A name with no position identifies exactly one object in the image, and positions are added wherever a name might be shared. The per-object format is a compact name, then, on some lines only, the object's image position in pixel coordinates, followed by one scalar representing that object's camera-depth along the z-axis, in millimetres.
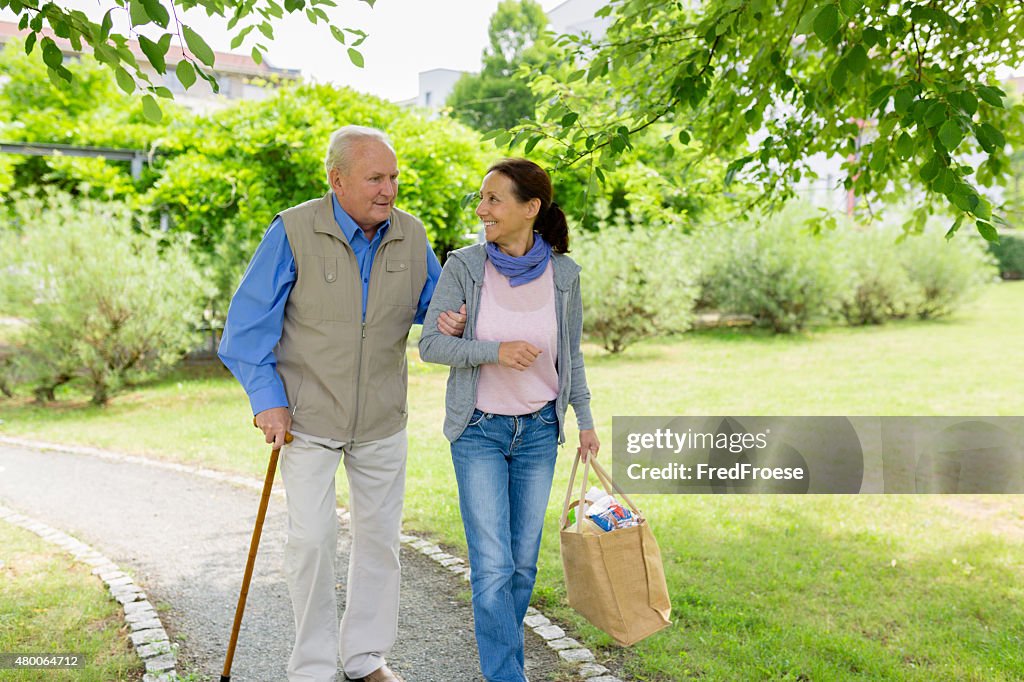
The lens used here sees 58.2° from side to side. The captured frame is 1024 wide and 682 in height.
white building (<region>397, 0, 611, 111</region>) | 41291
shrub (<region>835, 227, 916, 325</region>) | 18875
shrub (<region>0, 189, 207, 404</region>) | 9914
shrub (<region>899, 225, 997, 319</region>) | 19688
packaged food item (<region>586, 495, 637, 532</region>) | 3289
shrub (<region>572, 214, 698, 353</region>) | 14727
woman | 3279
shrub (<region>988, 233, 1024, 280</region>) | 29875
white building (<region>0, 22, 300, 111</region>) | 47638
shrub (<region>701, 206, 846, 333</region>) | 17266
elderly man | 3305
